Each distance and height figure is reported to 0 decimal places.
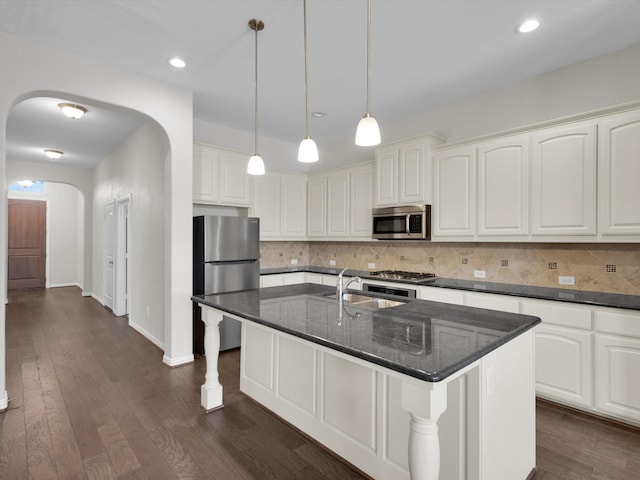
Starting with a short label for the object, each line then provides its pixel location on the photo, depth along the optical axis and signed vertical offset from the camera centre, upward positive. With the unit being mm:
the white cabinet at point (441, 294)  3195 -534
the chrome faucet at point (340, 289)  2305 -343
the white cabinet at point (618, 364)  2299 -851
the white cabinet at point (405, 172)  3709 +759
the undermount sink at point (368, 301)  2347 -448
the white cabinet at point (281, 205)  4773 +492
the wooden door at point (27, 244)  8391 -142
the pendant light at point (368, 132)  1840 +578
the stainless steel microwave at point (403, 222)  3730 +187
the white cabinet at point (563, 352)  2484 -847
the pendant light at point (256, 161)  2439 +555
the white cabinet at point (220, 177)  4066 +772
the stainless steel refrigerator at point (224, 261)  3807 -258
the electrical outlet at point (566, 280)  3002 -363
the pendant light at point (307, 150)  2172 +567
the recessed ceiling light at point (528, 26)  2408 +1530
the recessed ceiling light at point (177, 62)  2930 +1531
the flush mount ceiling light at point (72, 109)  3953 +1503
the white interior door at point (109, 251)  5996 -229
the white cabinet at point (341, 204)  4480 +495
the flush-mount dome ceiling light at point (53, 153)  5965 +1498
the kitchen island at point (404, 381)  1270 -703
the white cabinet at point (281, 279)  4527 -548
